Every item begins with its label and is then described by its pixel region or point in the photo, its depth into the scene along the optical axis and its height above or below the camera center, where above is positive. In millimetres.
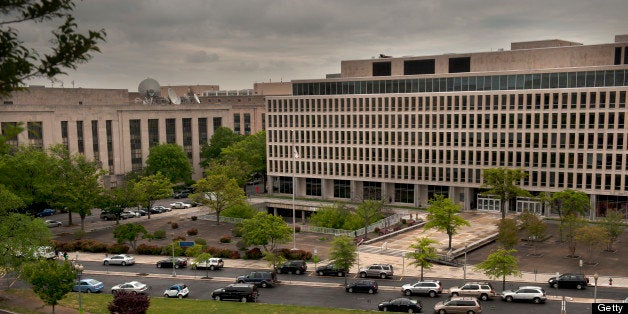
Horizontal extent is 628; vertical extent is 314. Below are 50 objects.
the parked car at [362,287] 51219 -16366
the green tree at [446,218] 65750 -12805
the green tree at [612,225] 65500 -13741
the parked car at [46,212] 97575 -17611
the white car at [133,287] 51562 -16456
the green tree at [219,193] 86500 -12743
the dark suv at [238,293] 49281 -16324
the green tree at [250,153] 116488 -8490
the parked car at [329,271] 57656 -16799
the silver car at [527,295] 46844 -15812
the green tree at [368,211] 76375 -13919
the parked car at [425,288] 49875 -16133
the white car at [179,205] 103250 -17301
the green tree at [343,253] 53531 -13823
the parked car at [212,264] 61075 -16992
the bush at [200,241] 71625 -16842
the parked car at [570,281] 51031 -15967
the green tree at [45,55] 21609 +2673
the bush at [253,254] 65938 -17017
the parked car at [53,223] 86850 -17491
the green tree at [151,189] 86781 -12405
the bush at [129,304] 38562 -13485
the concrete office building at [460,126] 84125 -2325
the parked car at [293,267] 58969 -16717
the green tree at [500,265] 49656 -13984
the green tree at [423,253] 53438 -13875
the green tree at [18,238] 48938 -11596
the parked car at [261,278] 54281 -16593
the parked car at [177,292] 50750 -16620
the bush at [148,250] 69438 -17300
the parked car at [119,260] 64500 -17309
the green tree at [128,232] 69500 -15125
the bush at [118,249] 69812 -17275
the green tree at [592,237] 59188 -13652
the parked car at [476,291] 48562 -15991
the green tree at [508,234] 61188 -13780
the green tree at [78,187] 80375 -10865
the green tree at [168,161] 114438 -9979
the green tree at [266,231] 62625 -13606
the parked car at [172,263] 62688 -17146
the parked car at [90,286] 53094 -16804
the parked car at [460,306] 43562 -15617
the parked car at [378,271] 56562 -16496
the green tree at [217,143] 129375 -6936
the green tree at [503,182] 79875 -10315
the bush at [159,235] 76312 -16926
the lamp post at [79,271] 41906 -12945
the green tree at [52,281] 41344 -12767
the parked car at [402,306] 44906 -15957
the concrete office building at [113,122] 105688 -1683
